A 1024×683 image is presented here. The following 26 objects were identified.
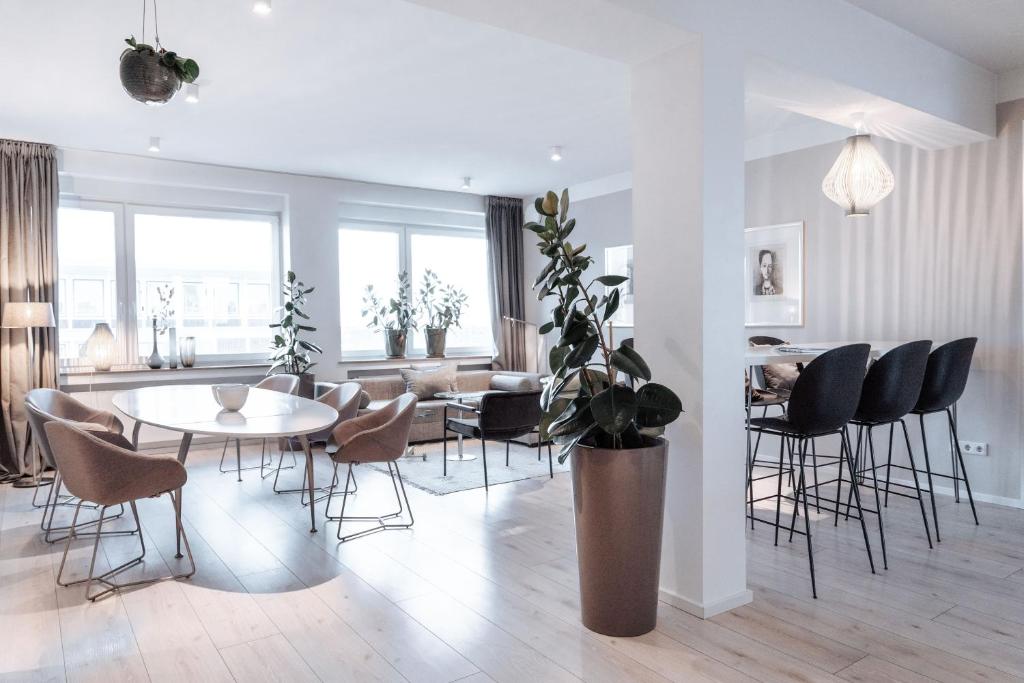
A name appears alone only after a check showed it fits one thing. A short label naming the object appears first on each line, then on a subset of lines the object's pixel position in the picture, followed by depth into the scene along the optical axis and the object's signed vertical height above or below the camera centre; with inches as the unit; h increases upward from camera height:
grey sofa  256.8 -27.1
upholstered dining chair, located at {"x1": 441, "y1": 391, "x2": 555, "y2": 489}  189.8 -27.3
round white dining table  122.3 -18.7
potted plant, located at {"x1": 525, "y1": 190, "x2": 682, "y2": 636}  95.0 -19.0
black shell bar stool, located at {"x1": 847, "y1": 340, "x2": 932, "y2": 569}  127.3 -12.7
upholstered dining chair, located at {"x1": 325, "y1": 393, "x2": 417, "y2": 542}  146.4 -26.5
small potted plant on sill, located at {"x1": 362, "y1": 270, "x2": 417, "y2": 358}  294.4 +2.7
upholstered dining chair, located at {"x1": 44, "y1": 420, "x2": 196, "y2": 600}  112.4 -25.0
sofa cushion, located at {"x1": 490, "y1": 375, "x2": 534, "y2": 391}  268.7 -25.0
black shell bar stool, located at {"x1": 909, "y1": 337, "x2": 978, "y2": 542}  143.1 -12.4
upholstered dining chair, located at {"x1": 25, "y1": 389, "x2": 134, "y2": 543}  136.1 -21.2
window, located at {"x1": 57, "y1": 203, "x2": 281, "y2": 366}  237.6 +18.6
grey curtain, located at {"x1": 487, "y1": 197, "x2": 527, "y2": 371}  318.0 +19.1
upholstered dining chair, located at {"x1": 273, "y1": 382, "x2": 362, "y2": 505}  182.1 -21.4
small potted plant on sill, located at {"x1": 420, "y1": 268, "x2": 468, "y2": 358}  301.4 +6.2
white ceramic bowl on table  143.6 -15.3
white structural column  102.8 +3.6
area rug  193.0 -46.1
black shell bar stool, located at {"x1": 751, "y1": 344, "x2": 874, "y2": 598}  112.9 -12.7
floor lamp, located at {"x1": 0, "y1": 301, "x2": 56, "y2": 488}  199.6 +2.6
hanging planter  100.0 +37.9
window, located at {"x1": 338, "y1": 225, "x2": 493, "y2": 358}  292.4 +24.0
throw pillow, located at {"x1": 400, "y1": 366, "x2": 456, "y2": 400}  264.9 -23.5
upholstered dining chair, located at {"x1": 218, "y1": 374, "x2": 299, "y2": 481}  202.7 -18.6
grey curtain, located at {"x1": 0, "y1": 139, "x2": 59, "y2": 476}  212.1 +18.9
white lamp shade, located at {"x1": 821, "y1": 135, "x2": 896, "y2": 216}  156.1 +33.0
